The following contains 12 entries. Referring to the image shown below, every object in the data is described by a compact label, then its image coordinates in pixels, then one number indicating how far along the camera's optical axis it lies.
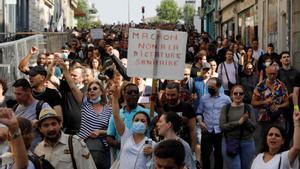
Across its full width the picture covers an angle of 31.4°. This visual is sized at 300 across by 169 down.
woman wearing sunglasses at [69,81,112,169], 6.06
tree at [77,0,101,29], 78.85
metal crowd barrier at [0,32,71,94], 9.71
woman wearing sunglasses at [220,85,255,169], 6.75
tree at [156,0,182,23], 102.61
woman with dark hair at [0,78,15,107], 6.03
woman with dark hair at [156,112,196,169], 5.02
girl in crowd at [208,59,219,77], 9.37
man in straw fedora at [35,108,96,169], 4.43
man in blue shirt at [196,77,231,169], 7.26
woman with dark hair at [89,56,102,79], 9.55
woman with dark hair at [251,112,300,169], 4.72
